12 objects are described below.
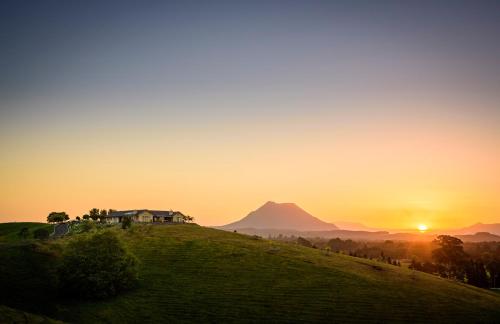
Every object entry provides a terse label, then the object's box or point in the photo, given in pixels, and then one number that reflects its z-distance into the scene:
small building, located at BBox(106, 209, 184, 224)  152.00
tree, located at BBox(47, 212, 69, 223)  141.12
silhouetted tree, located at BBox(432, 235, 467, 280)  152.50
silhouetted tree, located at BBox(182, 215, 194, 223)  161.25
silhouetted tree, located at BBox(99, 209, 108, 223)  149.38
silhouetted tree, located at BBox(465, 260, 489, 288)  137.38
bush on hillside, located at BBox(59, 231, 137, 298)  75.00
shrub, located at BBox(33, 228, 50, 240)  120.50
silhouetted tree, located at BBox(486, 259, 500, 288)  144.09
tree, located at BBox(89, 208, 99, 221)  147.62
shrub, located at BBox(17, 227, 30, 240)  125.84
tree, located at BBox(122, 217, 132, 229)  128.02
